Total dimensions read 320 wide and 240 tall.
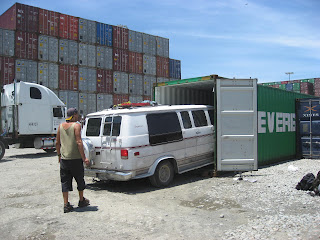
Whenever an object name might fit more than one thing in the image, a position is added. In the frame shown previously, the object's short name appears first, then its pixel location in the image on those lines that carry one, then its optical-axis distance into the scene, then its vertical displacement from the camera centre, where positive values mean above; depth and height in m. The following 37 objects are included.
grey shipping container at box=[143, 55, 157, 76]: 27.85 +5.17
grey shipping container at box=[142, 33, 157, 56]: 28.03 +7.18
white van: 6.48 -0.55
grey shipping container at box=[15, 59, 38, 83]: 20.62 +3.49
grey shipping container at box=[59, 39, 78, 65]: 22.81 +5.33
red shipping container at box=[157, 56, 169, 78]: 28.94 +5.18
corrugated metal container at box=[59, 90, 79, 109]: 22.61 +1.66
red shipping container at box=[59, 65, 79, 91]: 22.67 +3.28
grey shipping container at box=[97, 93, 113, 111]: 24.39 +1.58
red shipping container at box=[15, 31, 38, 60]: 20.78 +5.33
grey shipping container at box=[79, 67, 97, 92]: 23.70 +3.25
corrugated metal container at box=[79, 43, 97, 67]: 23.81 +5.31
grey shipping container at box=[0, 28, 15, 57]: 20.05 +5.33
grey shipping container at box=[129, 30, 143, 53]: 27.14 +7.22
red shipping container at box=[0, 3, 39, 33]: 20.77 +7.36
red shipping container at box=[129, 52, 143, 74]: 26.94 +5.21
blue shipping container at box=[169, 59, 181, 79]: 30.30 +5.23
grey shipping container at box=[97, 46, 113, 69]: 24.94 +5.30
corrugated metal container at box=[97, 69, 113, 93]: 24.80 +3.27
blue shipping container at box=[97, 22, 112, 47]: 25.12 +7.35
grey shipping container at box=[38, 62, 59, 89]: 21.62 +3.35
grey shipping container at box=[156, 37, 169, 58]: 29.12 +7.21
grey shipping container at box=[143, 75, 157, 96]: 27.73 +3.40
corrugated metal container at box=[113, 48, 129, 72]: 25.97 +5.29
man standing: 5.31 -0.70
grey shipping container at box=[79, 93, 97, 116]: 23.31 +1.31
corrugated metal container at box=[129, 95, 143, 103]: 26.69 +1.89
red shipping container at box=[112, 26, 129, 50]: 26.03 +7.33
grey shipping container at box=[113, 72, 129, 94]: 25.73 +3.23
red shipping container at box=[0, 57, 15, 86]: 19.94 +3.45
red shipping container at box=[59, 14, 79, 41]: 22.92 +7.31
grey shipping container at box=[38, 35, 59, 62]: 21.73 +5.33
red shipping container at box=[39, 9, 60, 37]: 21.84 +7.34
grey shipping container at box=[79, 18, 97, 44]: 23.95 +7.30
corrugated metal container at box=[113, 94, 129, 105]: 25.55 +1.84
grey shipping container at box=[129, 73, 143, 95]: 26.75 +3.23
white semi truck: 13.59 +0.17
